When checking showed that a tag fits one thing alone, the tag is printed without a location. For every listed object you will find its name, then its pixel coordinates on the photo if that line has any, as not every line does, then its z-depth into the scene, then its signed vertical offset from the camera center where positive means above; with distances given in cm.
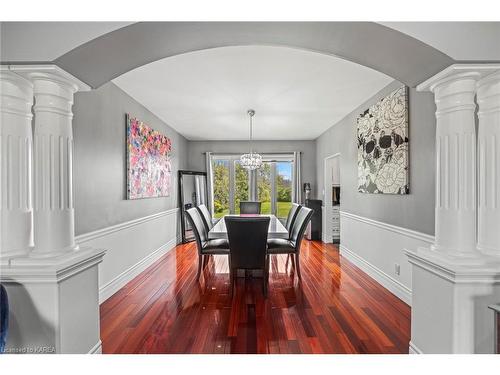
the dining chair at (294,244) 334 -74
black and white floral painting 283 +46
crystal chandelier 460 +43
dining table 311 -54
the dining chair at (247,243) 276 -60
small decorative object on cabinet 640 -8
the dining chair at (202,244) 329 -74
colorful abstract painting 356 +38
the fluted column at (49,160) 161 +16
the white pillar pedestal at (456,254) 149 -42
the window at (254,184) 678 +4
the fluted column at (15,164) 162 +14
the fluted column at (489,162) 159 +13
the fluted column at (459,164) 158 +12
